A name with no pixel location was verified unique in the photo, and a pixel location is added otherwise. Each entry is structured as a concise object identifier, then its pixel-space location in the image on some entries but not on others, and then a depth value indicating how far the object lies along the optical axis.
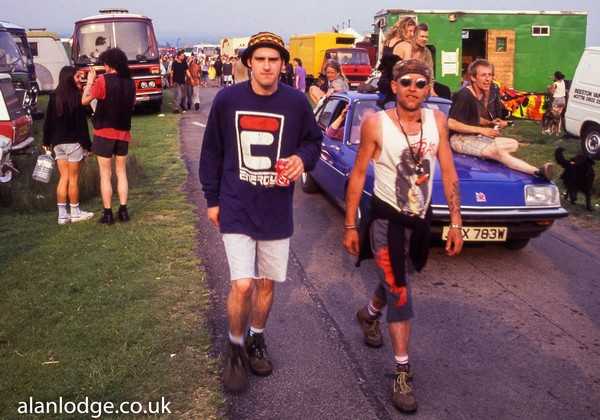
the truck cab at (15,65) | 15.25
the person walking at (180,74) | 20.73
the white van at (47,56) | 26.83
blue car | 5.56
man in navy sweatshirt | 3.29
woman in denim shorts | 6.70
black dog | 8.07
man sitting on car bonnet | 6.26
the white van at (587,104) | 12.06
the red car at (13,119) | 8.94
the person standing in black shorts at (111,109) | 6.57
